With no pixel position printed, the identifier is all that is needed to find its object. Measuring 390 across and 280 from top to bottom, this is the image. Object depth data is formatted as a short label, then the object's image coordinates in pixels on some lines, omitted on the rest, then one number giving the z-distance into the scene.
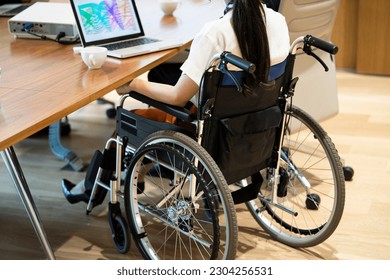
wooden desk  2.12
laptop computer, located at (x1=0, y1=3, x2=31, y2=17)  3.51
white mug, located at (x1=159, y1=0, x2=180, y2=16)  3.38
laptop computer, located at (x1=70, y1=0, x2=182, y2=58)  2.72
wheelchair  2.24
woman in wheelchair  2.27
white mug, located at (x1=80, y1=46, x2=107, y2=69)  2.53
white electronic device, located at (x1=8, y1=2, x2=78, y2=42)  2.98
